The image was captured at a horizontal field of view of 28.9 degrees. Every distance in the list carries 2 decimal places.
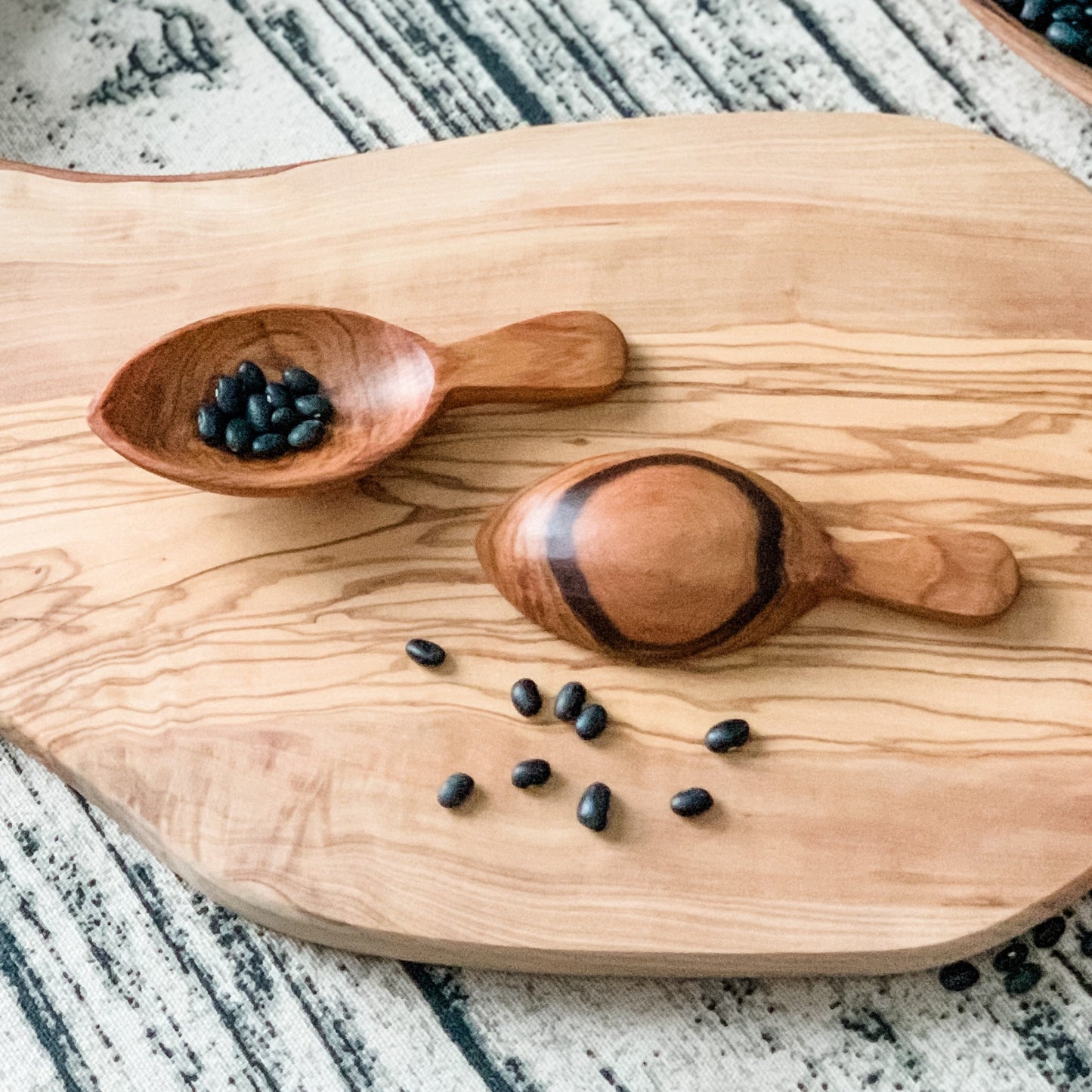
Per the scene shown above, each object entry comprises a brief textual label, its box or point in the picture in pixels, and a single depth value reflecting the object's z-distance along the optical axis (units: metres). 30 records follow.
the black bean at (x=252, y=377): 0.54
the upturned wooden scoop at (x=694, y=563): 0.51
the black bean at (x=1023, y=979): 0.57
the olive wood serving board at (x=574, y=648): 0.51
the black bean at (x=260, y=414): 0.54
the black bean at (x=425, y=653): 0.52
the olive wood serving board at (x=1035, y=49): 0.61
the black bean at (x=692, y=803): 0.51
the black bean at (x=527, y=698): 0.52
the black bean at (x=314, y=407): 0.54
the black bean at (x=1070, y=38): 0.61
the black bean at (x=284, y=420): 0.54
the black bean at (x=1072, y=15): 0.61
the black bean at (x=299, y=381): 0.54
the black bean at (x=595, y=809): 0.51
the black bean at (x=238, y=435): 0.53
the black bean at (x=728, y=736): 0.51
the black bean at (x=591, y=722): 0.51
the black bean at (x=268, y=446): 0.53
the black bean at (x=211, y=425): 0.54
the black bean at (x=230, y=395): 0.54
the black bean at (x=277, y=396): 0.54
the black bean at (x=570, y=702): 0.51
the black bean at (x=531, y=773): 0.51
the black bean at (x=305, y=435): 0.54
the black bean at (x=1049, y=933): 0.57
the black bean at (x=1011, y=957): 0.57
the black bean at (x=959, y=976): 0.56
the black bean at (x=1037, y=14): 0.61
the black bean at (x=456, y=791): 0.51
